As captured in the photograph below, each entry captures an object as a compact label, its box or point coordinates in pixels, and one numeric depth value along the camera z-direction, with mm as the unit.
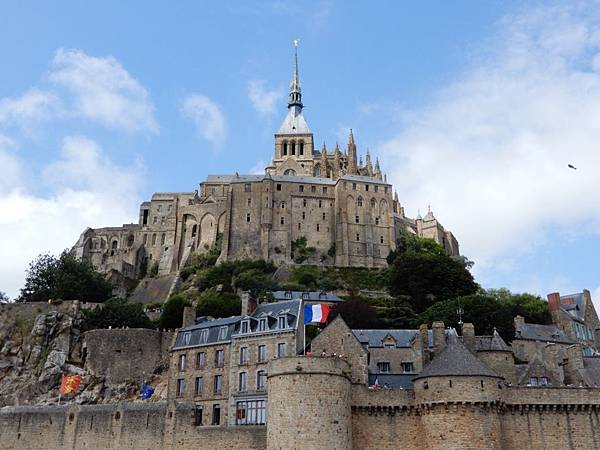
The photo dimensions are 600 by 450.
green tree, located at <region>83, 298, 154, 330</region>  56344
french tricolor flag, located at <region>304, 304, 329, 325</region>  41362
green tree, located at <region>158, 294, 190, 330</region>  58469
